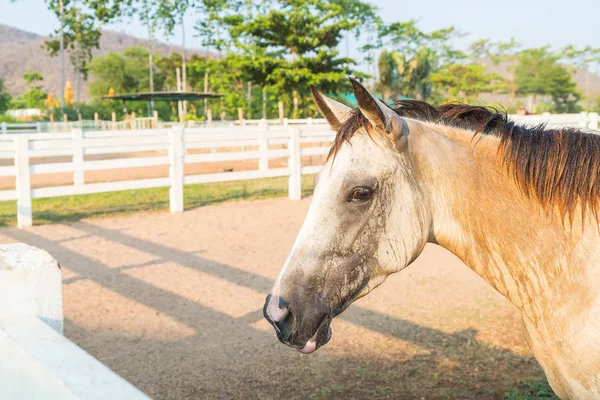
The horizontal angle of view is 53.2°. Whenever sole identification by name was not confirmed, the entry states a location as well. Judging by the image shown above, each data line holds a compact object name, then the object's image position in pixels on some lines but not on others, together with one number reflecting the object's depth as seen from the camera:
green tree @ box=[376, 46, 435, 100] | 43.41
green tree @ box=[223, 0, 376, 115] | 27.50
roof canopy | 27.55
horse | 1.88
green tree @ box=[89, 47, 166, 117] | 62.62
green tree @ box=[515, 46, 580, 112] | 63.66
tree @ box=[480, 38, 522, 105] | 67.01
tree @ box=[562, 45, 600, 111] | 68.75
